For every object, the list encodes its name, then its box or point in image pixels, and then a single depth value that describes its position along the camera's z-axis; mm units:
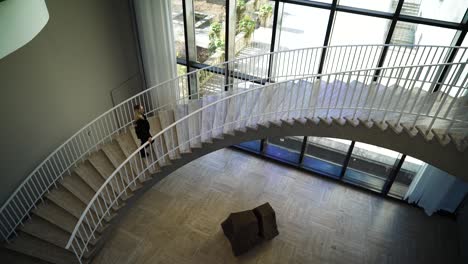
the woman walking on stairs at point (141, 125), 5242
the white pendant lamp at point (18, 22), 1194
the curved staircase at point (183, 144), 4648
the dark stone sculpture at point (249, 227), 6152
